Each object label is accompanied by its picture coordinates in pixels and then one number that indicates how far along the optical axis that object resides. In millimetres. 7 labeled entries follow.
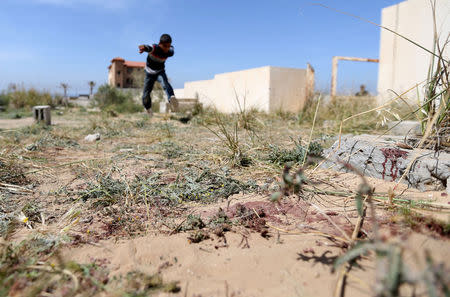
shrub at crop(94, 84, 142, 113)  11617
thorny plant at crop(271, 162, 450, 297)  544
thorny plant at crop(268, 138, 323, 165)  2263
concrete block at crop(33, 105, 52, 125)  5586
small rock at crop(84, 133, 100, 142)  3936
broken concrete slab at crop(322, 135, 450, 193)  1686
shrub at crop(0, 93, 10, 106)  11844
